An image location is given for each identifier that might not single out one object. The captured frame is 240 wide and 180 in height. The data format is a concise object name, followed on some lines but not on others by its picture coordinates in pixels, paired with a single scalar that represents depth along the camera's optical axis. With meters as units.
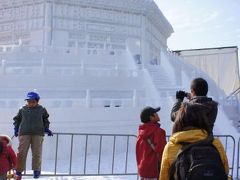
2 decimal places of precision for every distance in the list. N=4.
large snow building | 10.88
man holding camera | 2.97
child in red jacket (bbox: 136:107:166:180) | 3.91
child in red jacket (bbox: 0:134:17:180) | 4.47
